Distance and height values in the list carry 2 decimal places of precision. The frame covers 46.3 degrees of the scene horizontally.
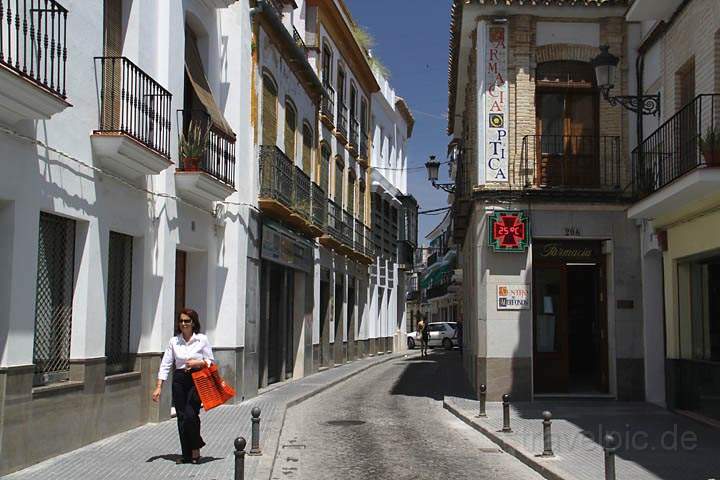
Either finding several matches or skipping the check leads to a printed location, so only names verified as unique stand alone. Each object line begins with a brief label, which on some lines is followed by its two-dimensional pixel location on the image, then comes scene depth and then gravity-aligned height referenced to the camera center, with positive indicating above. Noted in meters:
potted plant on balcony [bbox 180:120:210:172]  13.59 +2.72
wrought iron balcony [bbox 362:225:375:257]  31.63 +2.90
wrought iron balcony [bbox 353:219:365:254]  29.61 +2.88
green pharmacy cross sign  15.80 +1.67
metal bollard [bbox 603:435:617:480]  7.41 -1.22
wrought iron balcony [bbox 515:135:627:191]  16.25 +3.09
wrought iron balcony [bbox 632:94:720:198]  11.55 +2.77
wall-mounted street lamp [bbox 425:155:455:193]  26.61 +4.75
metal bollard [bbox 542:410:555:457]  9.73 -1.41
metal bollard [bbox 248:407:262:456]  9.94 -1.47
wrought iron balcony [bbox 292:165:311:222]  20.12 +3.07
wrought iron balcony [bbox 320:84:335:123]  24.59 +6.40
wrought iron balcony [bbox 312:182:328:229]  22.47 +3.08
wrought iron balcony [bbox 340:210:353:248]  27.09 +2.93
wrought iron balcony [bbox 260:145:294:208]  17.92 +3.11
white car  45.47 -0.84
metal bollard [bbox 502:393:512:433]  11.93 -1.39
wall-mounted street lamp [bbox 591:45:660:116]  14.16 +4.00
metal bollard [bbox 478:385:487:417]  13.30 -1.33
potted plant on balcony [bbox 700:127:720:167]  11.32 +2.34
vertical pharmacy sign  16.14 +3.97
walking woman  9.29 -0.62
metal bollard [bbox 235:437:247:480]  7.06 -1.19
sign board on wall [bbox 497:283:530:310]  15.77 +0.43
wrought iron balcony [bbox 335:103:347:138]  26.95 +6.46
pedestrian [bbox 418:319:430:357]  35.31 -0.87
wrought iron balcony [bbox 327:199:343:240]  25.19 +3.02
